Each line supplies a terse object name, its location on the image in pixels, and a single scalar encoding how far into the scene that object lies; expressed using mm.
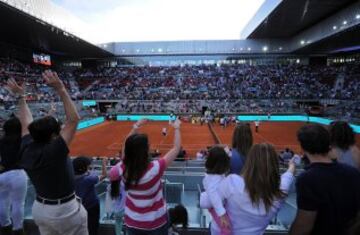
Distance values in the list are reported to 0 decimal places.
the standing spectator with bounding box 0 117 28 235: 4012
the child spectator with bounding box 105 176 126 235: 3476
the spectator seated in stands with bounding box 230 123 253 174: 3546
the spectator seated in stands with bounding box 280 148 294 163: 12561
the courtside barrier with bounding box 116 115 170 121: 42531
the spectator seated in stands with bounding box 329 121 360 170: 3551
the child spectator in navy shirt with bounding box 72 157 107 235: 3959
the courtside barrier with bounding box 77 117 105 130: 33906
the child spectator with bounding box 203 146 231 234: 2721
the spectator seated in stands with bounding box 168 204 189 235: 3896
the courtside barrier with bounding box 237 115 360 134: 40562
